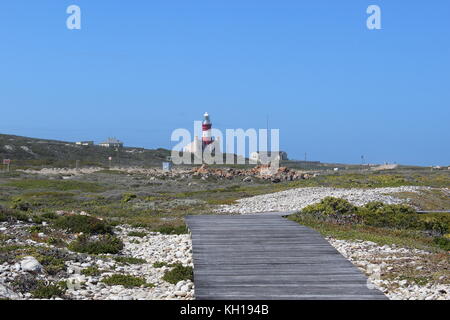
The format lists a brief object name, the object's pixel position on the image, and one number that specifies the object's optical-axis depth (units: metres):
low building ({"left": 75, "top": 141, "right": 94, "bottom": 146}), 134.85
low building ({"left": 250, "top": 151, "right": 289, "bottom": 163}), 108.65
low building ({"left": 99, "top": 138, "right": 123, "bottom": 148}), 147.52
